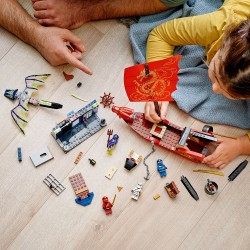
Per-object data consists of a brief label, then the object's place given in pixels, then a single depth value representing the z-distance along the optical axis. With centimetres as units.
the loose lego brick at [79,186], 129
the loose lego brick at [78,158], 133
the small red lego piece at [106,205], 129
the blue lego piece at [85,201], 129
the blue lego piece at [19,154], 131
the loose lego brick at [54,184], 130
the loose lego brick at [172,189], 131
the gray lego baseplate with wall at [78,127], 129
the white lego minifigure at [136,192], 130
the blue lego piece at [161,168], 133
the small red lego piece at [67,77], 140
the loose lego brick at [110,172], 132
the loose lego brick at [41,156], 131
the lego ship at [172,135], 131
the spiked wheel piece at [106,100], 138
